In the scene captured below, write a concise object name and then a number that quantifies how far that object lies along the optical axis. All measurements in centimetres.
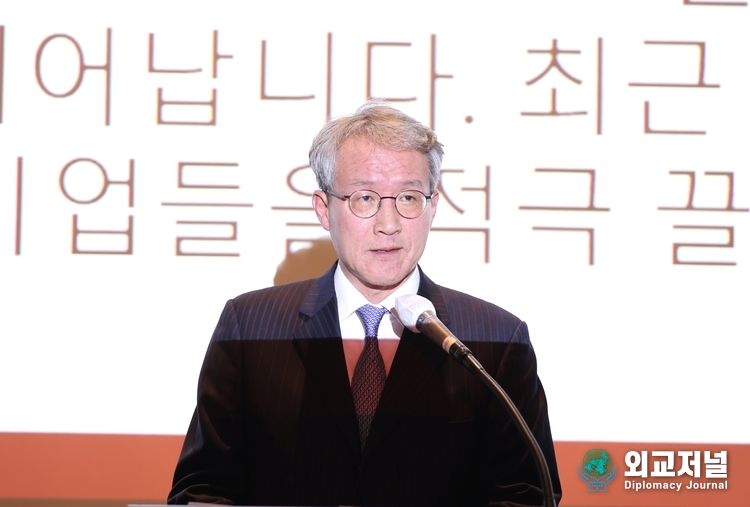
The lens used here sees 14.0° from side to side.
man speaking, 398
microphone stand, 368
